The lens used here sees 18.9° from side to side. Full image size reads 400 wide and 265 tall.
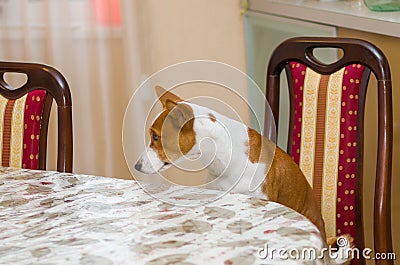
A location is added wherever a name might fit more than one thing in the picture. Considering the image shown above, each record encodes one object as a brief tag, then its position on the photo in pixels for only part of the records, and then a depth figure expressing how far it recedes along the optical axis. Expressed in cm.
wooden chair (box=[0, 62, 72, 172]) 400
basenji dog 357
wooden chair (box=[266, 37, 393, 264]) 398
